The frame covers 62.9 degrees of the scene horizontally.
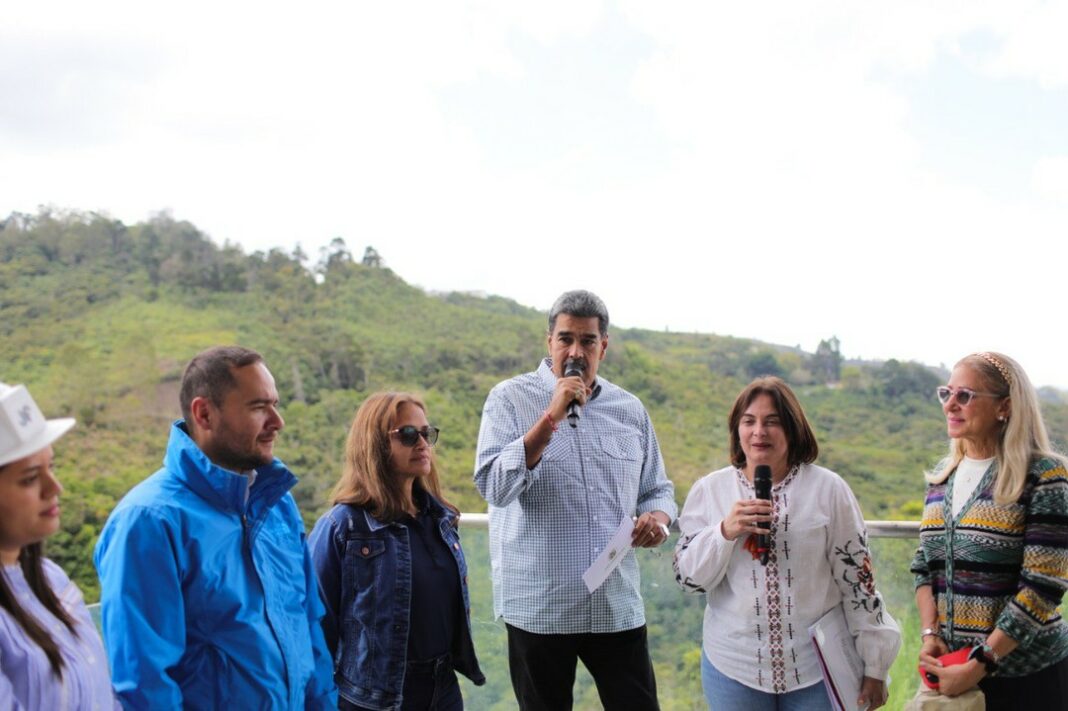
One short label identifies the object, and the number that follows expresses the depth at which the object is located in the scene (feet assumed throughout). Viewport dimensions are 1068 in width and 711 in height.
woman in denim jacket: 8.73
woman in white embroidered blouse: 9.25
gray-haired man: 9.85
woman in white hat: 5.34
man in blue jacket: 6.48
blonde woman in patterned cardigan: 9.12
